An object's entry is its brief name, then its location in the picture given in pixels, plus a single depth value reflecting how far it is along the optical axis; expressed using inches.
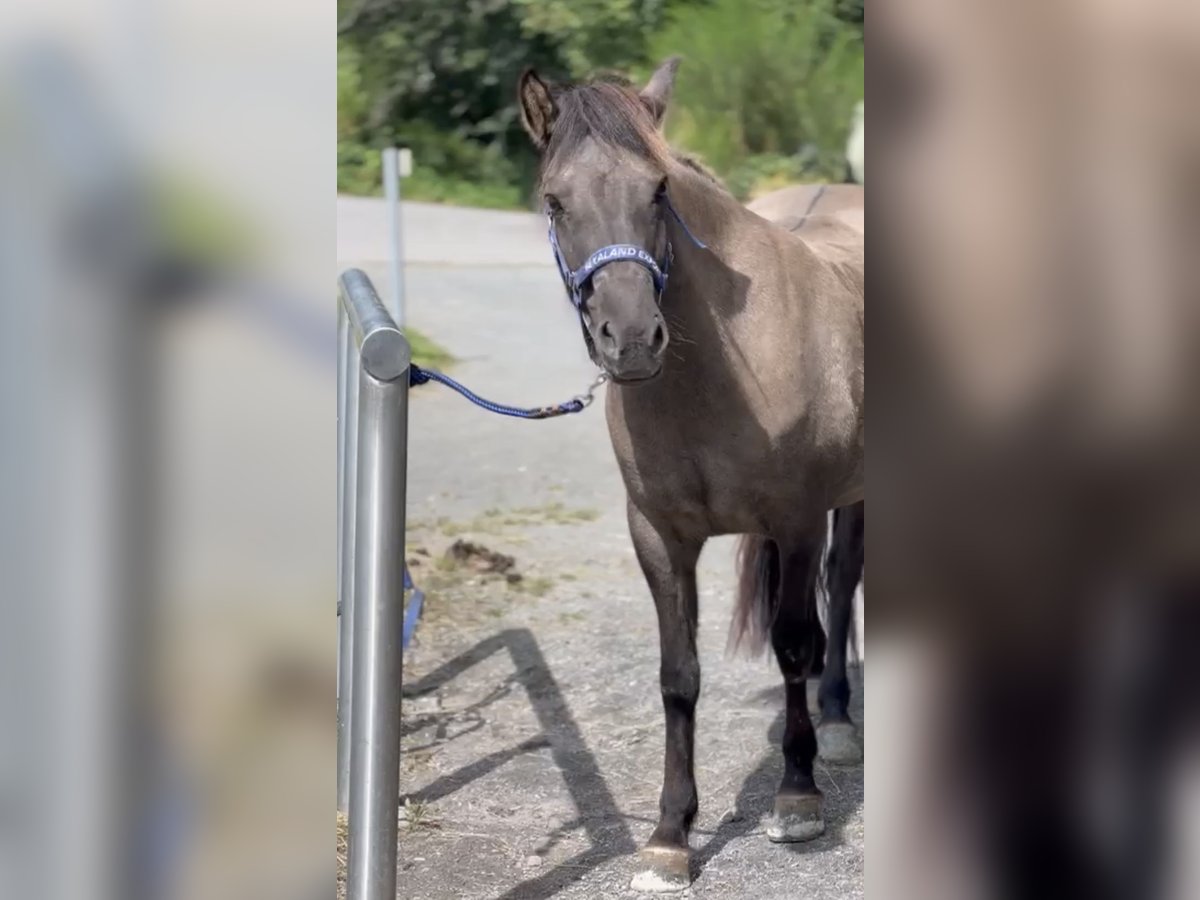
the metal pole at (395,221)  377.7
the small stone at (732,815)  142.9
